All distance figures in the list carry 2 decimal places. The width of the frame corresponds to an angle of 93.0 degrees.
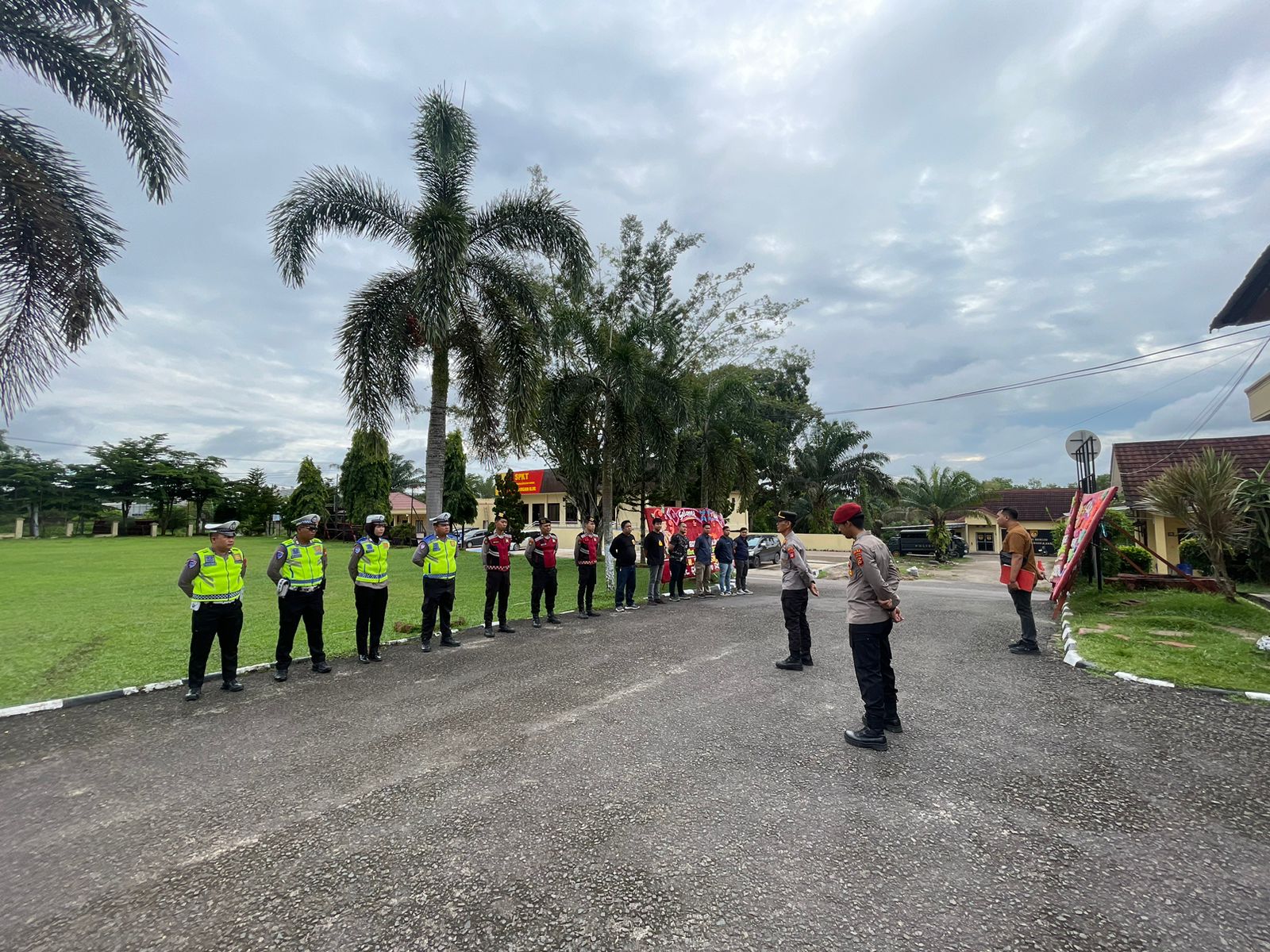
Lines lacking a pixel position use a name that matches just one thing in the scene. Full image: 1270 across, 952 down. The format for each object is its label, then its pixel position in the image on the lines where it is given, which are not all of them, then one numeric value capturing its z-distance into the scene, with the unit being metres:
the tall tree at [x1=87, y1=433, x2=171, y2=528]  49.34
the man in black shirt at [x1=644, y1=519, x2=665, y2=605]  12.80
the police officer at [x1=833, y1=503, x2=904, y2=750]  4.38
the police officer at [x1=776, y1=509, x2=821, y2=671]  6.73
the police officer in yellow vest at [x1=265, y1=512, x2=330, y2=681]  6.33
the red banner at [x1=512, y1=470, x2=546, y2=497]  39.12
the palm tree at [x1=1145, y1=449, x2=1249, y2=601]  9.51
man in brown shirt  7.43
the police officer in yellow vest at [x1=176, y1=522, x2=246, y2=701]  5.65
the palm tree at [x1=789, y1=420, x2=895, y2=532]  33.88
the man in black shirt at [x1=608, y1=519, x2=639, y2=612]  11.54
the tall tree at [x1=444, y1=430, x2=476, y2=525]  41.25
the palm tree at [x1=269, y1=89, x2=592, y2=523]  9.43
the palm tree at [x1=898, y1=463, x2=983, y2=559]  33.19
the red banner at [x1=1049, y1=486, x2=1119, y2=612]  9.05
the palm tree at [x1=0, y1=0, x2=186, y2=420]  5.25
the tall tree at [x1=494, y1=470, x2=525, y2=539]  36.56
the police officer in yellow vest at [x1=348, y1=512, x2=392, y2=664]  7.09
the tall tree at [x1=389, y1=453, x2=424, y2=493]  68.94
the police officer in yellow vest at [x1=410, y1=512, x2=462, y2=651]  7.92
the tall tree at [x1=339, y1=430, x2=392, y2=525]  42.75
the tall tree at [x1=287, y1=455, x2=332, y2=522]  43.25
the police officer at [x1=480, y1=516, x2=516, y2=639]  8.84
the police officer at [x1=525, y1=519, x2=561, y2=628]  9.48
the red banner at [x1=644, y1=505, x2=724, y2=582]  15.52
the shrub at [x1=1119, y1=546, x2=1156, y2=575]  14.84
